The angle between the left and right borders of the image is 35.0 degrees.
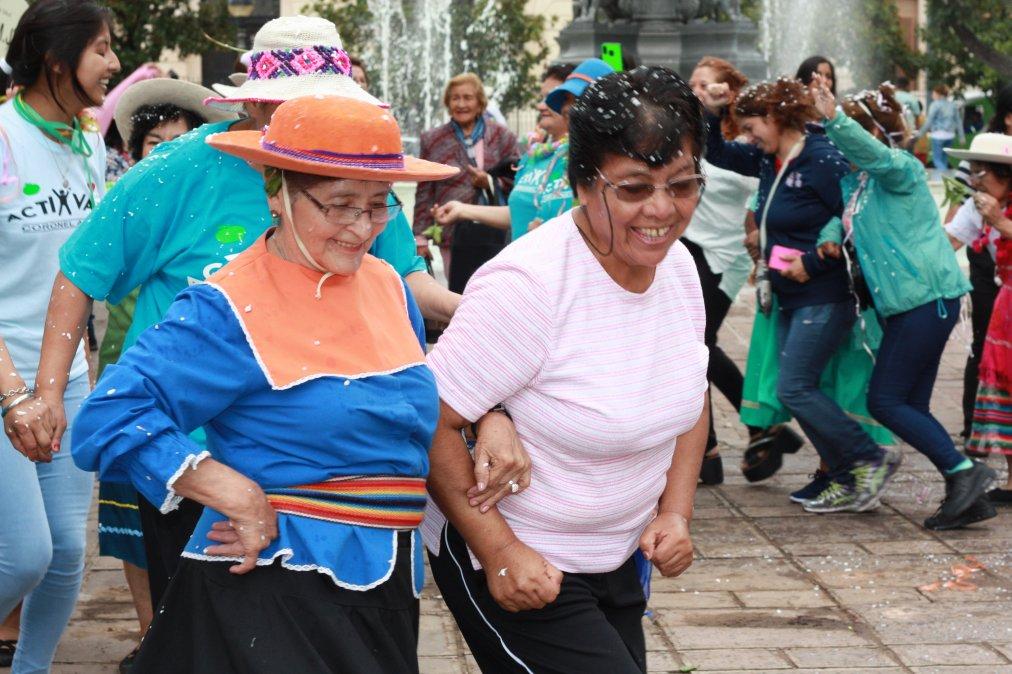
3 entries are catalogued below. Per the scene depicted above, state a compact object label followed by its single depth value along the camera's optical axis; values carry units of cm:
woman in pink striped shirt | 300
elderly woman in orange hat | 270
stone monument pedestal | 1290
